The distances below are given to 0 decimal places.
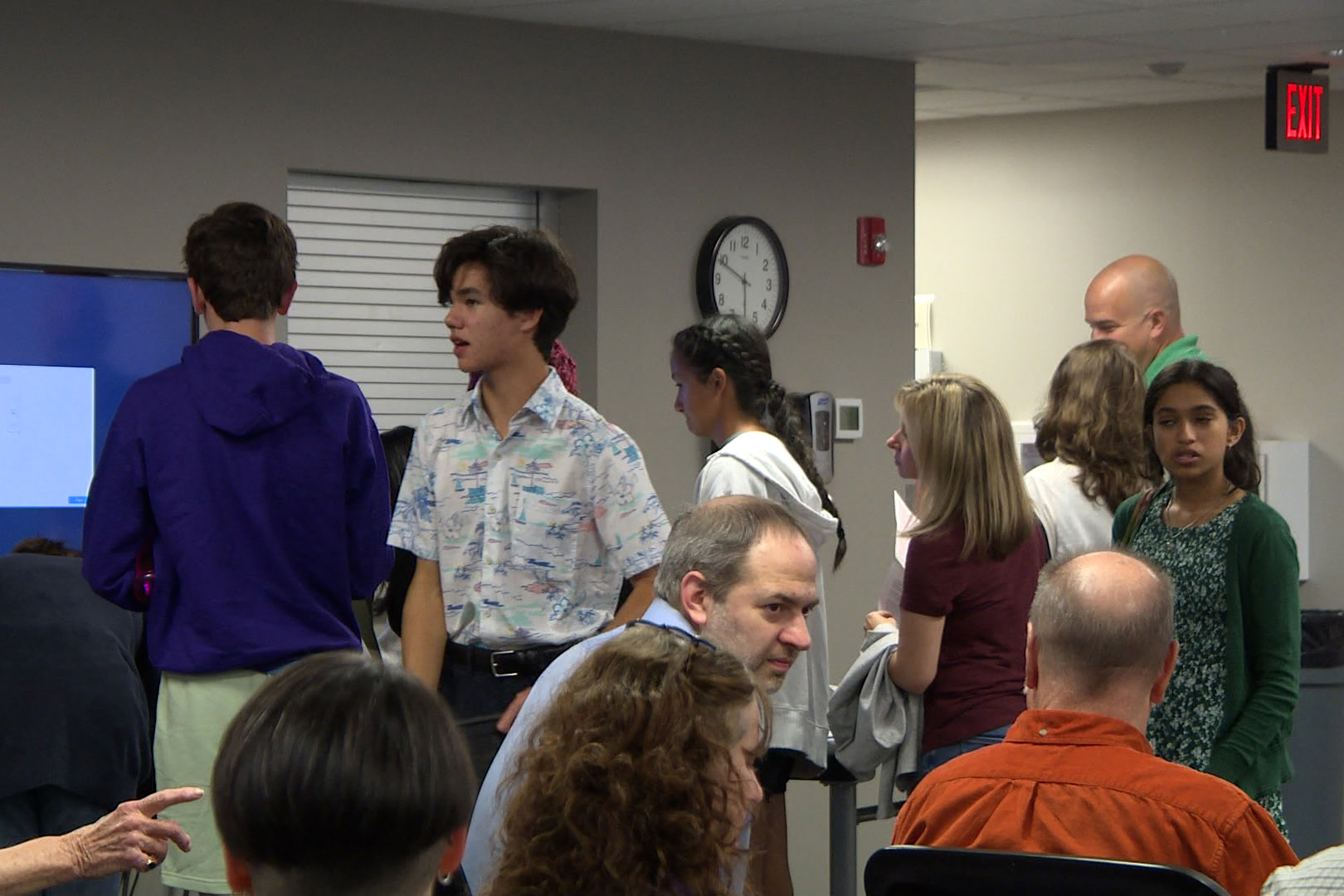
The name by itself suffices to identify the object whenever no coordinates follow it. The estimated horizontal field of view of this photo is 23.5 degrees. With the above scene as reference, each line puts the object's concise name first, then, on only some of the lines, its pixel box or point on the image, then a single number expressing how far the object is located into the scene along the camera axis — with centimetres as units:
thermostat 1308
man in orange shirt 427
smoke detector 1358
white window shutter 1116
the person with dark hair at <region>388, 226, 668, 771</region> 604
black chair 371
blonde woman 712
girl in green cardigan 640
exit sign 1347
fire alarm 1317
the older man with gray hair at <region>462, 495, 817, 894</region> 474
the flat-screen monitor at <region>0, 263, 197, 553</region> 907
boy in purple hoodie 572
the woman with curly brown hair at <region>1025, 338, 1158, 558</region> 797
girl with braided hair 770
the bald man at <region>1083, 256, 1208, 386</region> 1037
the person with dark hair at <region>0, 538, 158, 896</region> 714
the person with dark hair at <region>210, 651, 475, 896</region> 255
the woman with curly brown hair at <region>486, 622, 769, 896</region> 303
